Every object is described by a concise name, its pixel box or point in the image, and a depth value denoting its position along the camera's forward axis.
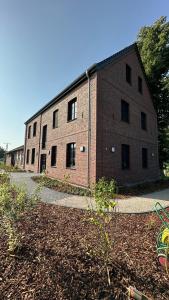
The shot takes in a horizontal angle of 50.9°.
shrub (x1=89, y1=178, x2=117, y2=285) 2.92
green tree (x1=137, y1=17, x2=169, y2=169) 18.61
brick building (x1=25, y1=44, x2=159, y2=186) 10.09
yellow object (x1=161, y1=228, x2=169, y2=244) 2.71
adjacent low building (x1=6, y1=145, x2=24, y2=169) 26.24
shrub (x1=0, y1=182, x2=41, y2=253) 3.12
